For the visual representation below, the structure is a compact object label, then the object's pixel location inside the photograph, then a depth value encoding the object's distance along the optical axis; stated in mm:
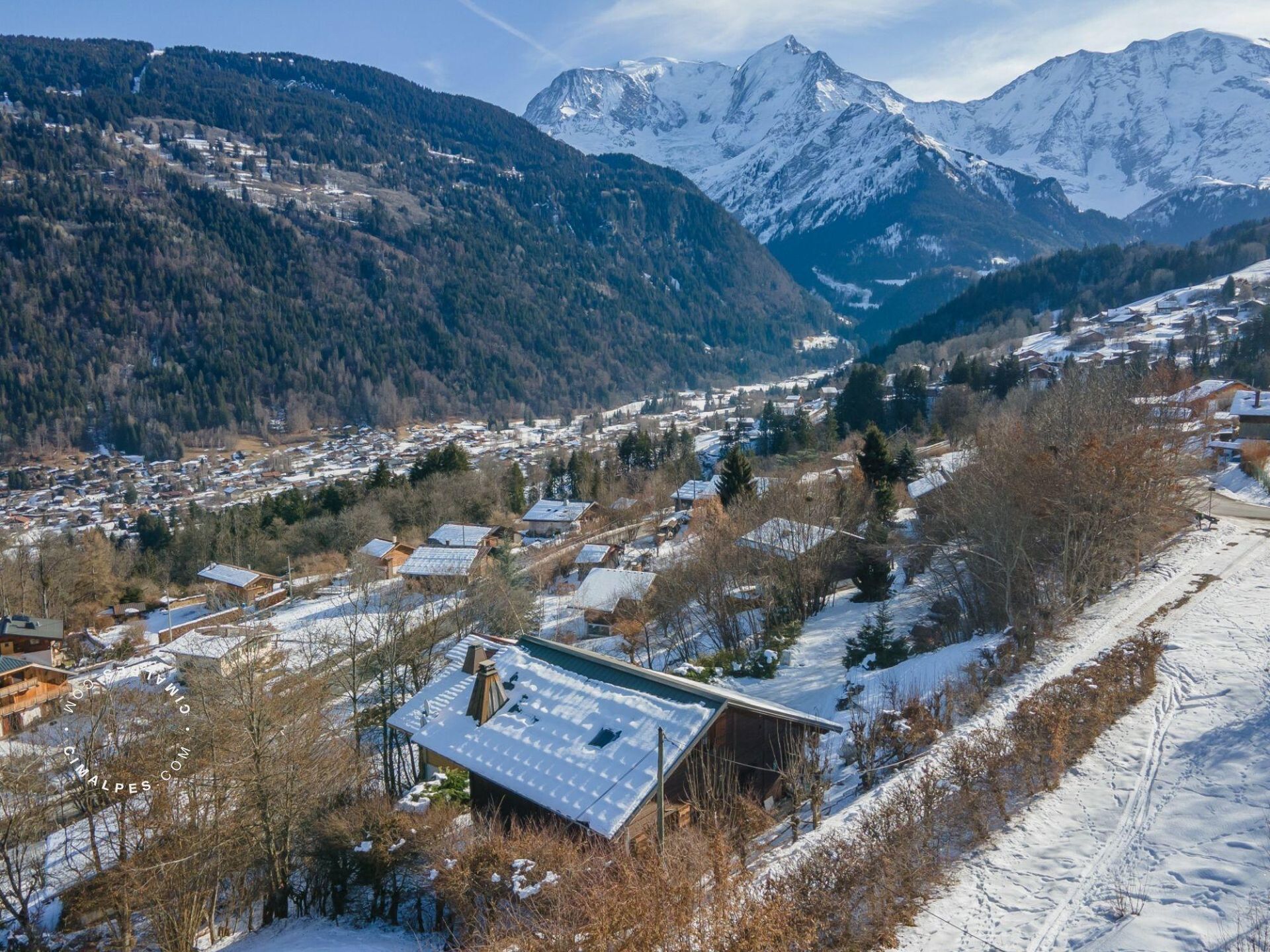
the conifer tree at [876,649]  25656
